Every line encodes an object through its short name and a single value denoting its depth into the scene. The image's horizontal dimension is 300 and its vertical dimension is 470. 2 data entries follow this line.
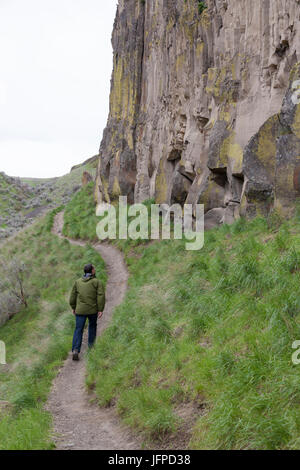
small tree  18.80
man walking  9.36
